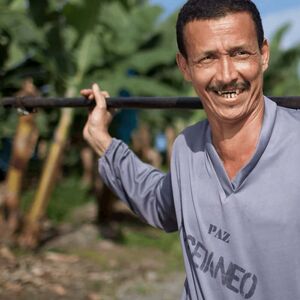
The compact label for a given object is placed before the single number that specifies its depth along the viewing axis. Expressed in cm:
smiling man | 147
